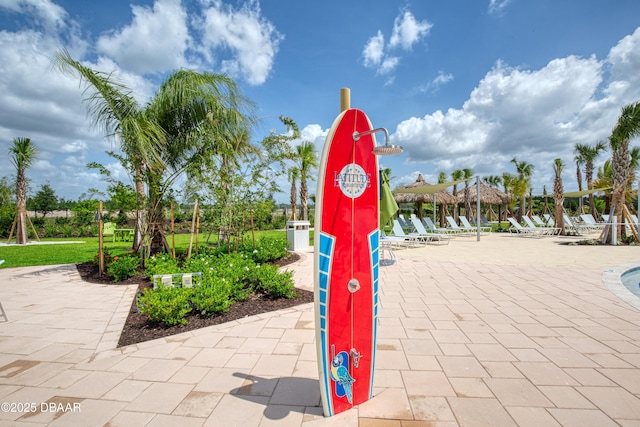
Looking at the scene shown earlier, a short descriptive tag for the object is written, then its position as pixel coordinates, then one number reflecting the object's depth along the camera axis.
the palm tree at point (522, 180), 24.75
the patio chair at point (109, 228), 15.00
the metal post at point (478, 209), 13.11
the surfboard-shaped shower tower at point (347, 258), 1.88
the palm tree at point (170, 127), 6.91
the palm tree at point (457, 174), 29.26
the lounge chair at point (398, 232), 10.36
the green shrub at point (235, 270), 4.42
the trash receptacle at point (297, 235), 10.41
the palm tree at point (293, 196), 17.90
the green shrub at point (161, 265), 5.29
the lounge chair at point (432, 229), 15.05
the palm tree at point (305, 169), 14.97
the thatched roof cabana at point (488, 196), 22.59
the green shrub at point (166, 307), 3.48
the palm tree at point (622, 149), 10.78
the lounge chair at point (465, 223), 17.20
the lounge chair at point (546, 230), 15.43
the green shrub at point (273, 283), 4.57
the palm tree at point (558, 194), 15.65
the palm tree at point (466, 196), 23.40
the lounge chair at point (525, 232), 15.54
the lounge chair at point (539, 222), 18.94
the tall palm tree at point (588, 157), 23.44
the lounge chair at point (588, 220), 17.36
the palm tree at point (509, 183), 27.28
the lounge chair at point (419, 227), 12.46
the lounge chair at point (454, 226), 15.86
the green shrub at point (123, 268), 5.93
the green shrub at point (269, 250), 7.32
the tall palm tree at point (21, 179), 13.41
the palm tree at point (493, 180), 36.09
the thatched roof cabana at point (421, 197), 19.34
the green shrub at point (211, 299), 3.80
